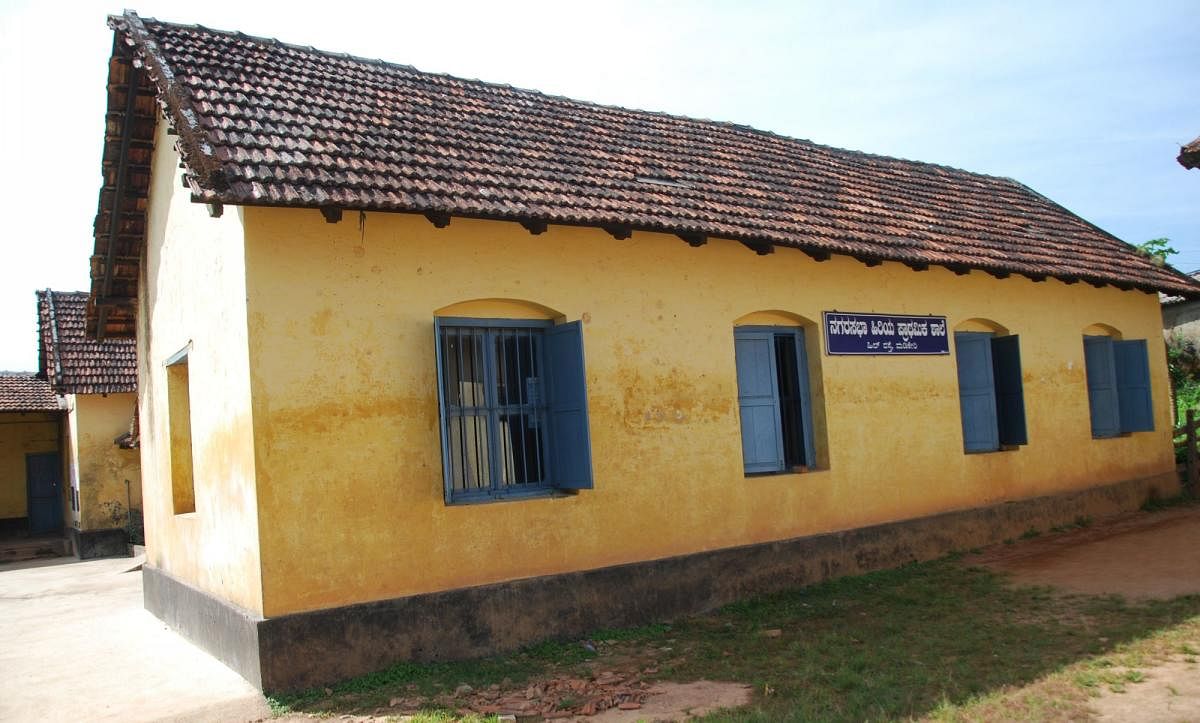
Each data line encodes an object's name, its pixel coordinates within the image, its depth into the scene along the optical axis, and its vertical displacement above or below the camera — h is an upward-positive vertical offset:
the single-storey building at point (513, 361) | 6.78 +0.54
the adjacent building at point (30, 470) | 23.45 -0.22
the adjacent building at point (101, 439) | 18.36 +0.32
